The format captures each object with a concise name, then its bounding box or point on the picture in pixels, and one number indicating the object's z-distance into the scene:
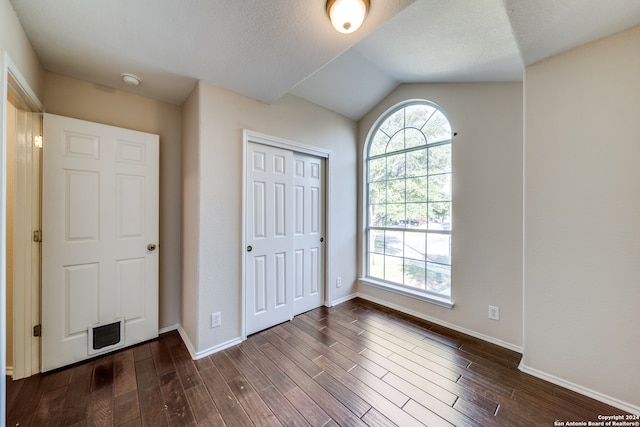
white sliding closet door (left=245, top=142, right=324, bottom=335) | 2.38
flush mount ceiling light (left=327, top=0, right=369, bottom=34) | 1.19
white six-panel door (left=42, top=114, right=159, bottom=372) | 1.81
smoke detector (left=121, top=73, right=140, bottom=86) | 1.92
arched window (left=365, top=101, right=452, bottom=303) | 2.60
